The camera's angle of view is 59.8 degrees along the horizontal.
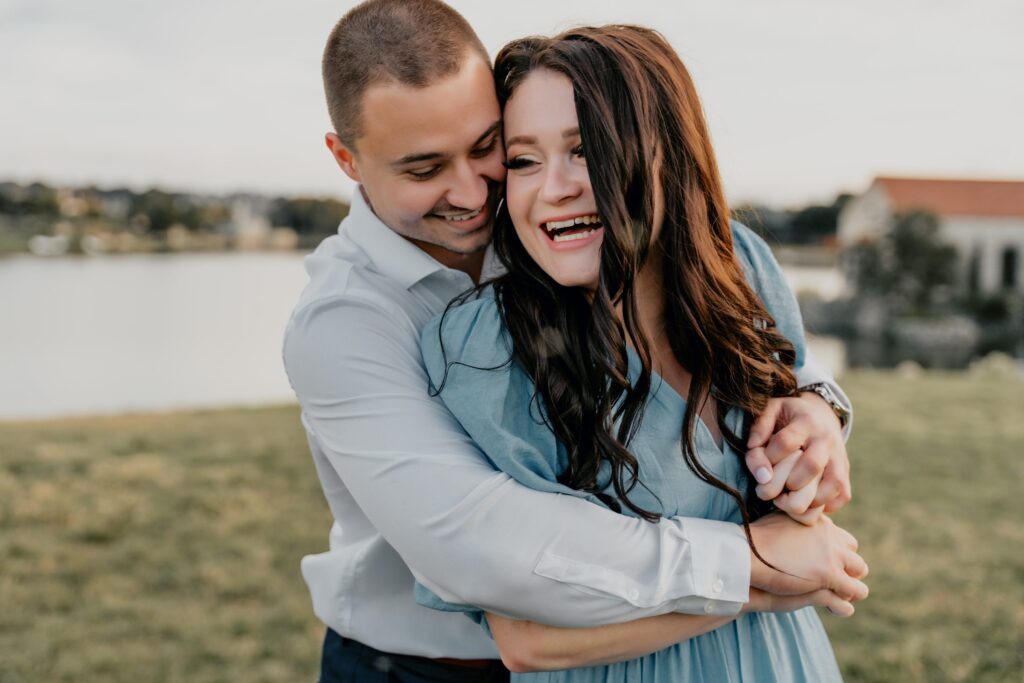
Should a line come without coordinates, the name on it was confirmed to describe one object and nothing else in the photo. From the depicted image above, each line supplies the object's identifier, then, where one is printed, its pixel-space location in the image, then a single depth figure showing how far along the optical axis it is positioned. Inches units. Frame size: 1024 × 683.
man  57.9
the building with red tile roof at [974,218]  2138.3
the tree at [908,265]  1784.0
